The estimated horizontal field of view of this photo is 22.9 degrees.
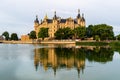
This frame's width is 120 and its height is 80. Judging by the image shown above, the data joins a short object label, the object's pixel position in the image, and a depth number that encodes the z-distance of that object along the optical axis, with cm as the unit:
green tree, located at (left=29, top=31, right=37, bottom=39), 15138
